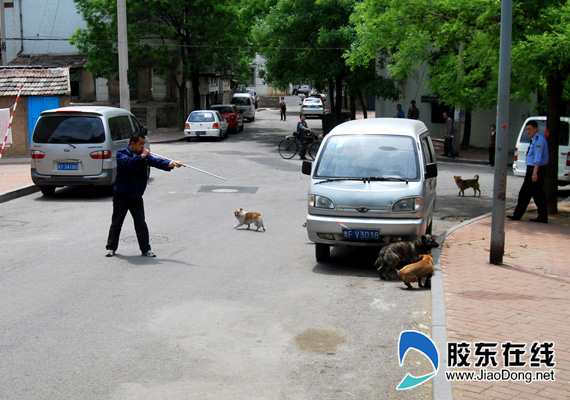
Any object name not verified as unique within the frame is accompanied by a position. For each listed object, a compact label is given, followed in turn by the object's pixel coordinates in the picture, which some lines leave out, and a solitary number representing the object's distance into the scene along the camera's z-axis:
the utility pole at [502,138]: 9.23
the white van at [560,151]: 17.61
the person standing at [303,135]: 26.33
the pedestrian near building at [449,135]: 27.78
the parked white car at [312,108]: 58.06
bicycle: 26.63
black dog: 9.09
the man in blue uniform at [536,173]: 12.80
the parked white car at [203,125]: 34.16
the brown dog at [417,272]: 8.62
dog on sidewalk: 17.34
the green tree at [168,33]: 38.91
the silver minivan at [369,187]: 9.53
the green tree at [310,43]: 31.05
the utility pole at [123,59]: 26.27
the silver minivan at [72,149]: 15.52
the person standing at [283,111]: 53.59
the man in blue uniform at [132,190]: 10.06
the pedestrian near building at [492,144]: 23.48
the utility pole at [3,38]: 32.84
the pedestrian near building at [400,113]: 30.44
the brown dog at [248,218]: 12.37
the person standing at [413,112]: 30.55
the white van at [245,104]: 52.22
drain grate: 17.33
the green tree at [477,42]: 12.84
